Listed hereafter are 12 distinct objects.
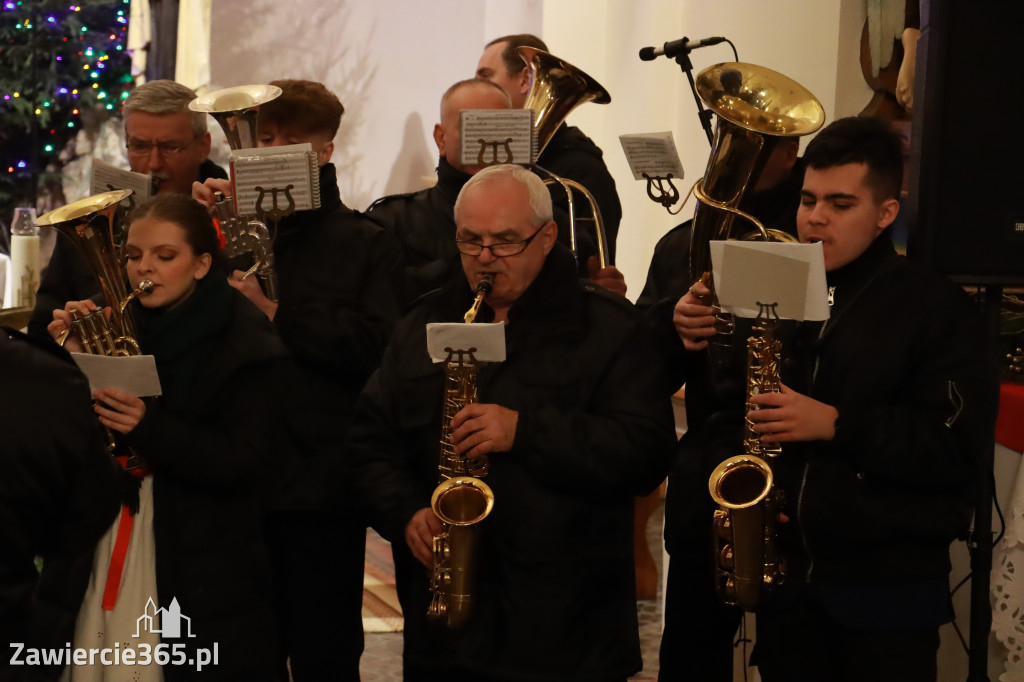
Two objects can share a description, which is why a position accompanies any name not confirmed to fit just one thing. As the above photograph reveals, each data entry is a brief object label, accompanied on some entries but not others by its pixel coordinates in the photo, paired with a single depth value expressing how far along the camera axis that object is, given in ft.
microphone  23.66
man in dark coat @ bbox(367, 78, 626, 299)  22.11
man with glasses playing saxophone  15.83
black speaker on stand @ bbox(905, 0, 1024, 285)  16.72
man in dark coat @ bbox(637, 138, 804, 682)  17.72
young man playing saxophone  15.20
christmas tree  62.08
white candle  39.47
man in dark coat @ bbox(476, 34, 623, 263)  25.34
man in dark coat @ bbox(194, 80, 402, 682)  19.99
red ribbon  15.53
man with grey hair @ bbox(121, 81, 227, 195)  21.06
